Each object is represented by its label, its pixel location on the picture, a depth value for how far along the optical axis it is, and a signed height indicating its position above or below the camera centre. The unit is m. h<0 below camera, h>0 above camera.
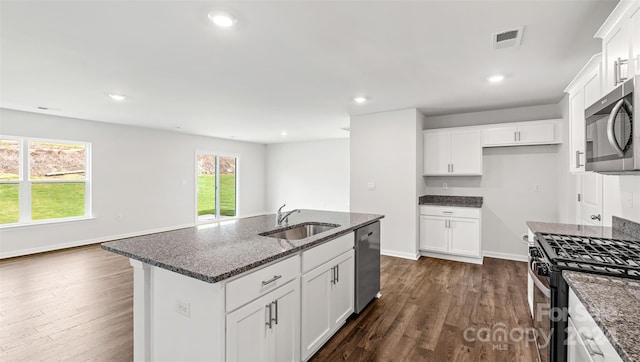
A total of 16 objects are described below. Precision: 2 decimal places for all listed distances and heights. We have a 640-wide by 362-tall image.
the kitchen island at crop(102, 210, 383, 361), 1.45 -0.64
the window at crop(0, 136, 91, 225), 4.78 +0.01
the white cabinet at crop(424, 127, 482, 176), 4.56 +0.47
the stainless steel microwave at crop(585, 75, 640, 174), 1.32 +0.26
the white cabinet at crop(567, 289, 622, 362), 0.93 -0.57
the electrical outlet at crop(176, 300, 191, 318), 1.54 -0.68
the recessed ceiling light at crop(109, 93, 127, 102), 3.84 +1.13
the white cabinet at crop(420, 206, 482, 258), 4.35 -0.77
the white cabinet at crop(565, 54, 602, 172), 2.05 +0.63
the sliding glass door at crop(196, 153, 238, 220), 7.82 -0.14
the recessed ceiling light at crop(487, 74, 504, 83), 3.13 +1.13
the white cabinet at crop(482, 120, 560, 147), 4.16 +0.70
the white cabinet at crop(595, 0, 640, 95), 1.49 +0.76
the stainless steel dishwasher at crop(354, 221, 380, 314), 2.75 -0.83
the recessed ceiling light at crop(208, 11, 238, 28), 1.92 +1.10
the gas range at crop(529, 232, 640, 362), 1.36 -0.41
